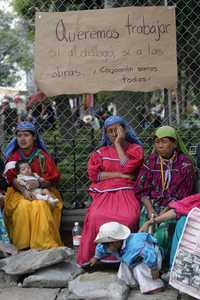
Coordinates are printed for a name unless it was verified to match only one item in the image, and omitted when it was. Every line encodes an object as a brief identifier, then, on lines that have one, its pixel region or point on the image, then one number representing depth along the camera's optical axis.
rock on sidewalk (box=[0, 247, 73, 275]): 6.73
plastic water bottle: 7.84
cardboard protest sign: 8.29
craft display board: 5.95
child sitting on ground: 6.27
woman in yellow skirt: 7.49
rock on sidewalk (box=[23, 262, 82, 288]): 6.62
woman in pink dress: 7.21
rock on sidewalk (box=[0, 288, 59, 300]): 6.31
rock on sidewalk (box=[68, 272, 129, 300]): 6.06
